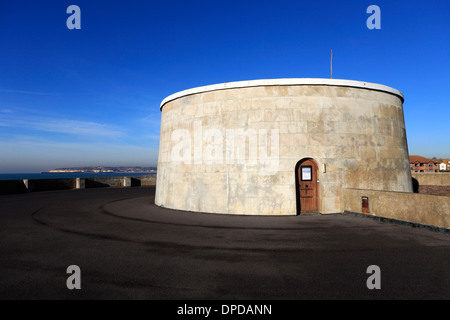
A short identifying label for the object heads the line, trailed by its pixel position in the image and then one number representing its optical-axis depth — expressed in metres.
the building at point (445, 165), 111.88
